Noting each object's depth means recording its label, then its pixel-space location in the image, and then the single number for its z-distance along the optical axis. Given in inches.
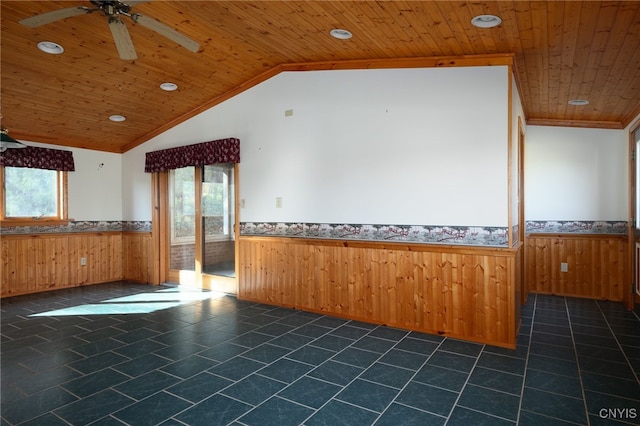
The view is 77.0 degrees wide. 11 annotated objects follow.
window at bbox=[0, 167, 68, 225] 227.1
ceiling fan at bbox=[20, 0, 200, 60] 106.7
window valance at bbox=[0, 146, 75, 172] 221.5
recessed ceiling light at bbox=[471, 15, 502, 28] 119.2
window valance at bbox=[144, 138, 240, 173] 213.8
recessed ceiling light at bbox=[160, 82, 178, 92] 200.1
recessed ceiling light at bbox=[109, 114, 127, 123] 228.2
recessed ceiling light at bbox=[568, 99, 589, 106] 185.2
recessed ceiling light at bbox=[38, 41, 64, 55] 150.6
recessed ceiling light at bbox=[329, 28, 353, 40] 145.1
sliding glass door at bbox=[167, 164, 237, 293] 227.0
